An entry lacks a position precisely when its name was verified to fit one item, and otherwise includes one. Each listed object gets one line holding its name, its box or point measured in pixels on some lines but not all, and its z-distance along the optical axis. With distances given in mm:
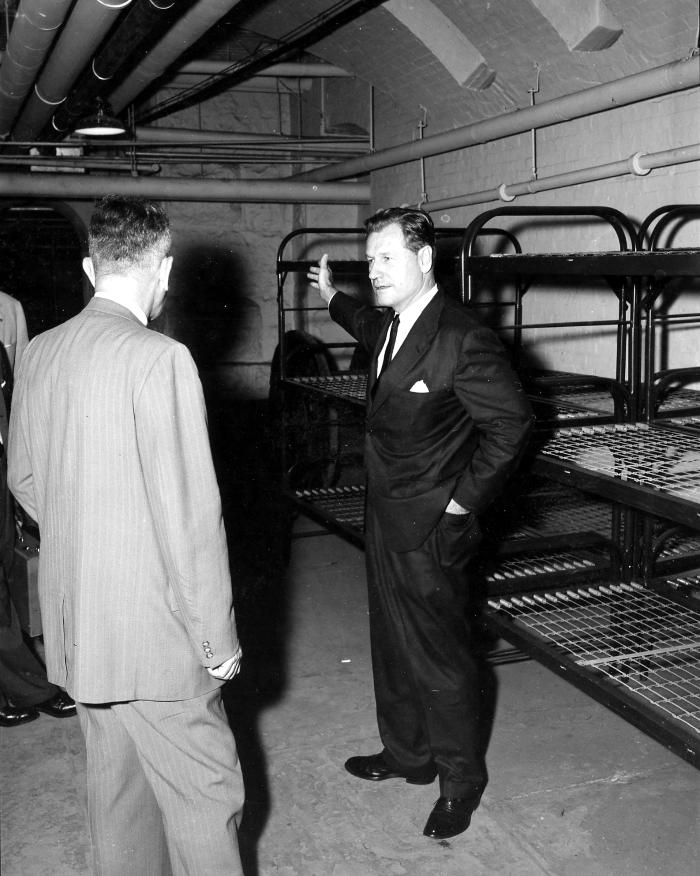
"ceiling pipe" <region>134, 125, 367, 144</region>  8914
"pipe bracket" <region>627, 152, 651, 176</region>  5066
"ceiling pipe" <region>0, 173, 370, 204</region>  7949
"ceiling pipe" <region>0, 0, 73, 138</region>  4684
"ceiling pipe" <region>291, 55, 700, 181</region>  4668
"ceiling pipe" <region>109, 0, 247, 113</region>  5367
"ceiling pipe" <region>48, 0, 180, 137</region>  4883
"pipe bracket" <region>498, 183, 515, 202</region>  6242
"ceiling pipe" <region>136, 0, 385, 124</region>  6527
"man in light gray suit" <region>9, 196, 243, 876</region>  1982
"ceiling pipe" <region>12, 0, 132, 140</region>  4652
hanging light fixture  6328
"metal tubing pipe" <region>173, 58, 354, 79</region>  8672
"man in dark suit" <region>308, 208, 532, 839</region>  2814
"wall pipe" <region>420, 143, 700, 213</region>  4840
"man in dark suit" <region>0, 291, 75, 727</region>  3691
